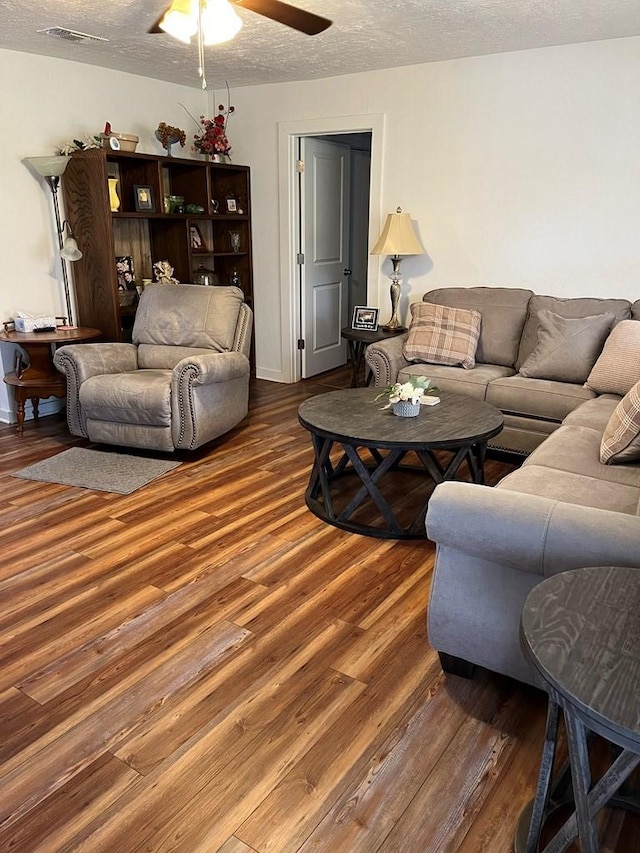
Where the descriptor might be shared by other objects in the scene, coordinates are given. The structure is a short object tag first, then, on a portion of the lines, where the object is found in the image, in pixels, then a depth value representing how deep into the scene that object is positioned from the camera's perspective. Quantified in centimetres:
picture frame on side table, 495
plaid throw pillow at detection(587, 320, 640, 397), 343
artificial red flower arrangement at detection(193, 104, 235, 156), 523
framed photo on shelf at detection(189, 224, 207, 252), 533
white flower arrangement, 299
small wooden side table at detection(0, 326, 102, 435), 420
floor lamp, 418
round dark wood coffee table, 278
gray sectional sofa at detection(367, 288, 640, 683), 160
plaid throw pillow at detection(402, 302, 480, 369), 412
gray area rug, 353
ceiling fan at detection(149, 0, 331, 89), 252
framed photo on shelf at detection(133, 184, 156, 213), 474
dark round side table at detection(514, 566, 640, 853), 105
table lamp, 458
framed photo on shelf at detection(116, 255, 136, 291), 489
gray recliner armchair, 373
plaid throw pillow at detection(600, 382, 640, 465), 236
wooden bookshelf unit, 446
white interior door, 550
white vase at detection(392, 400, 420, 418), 304
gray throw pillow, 377
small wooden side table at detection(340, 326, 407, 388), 470
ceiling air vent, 367
